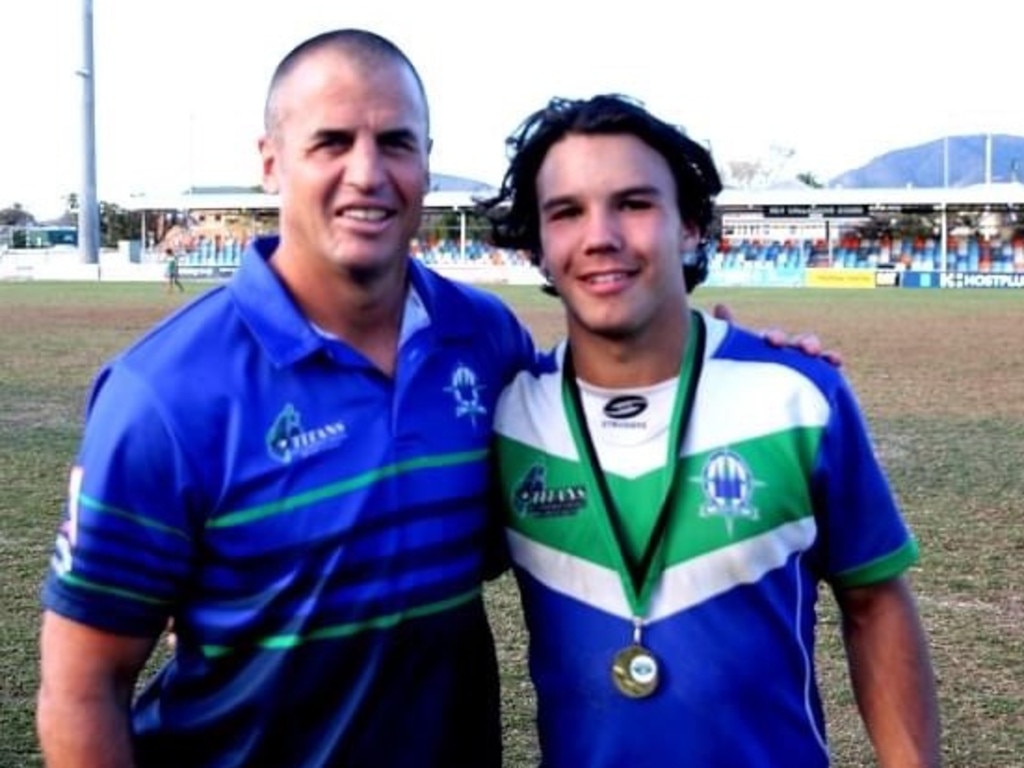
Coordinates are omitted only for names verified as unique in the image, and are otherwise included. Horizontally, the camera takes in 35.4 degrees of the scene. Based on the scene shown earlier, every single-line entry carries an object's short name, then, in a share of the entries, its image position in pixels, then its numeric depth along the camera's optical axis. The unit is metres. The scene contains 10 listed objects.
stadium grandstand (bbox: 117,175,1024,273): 71.31
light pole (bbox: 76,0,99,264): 68.88
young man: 2.79
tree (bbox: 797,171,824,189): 117.69
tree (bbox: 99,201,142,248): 109.38
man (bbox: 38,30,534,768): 2.62
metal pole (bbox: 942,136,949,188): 92.81
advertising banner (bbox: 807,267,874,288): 61.66
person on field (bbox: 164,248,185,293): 54.35
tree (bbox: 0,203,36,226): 139.88
